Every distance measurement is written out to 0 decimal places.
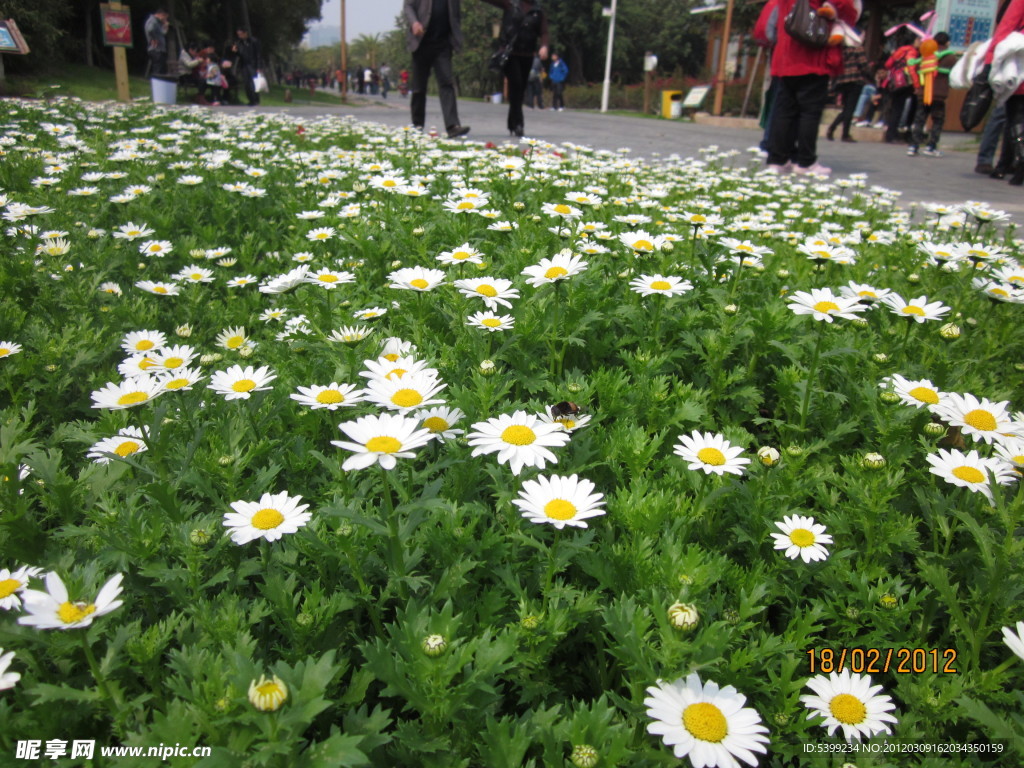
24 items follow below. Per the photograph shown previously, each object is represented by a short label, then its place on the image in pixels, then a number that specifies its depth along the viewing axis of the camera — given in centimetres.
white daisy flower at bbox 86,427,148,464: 43
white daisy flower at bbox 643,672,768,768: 28
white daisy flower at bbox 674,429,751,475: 40
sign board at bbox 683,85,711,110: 1706
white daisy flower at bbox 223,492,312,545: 36
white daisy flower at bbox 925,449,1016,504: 40
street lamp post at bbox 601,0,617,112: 2062
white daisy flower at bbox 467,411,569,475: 37
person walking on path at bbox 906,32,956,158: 843
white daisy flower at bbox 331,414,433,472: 34
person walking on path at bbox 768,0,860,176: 486
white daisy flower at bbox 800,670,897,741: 33
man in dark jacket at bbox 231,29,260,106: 1353
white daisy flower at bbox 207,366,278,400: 45
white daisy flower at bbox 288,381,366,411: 41
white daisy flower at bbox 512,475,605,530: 34
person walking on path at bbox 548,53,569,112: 1857
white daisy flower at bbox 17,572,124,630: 29
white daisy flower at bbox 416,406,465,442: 40
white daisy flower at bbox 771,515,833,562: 39
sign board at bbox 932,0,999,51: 931
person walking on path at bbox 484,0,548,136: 684
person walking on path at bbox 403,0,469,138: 592
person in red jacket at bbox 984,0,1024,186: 535
